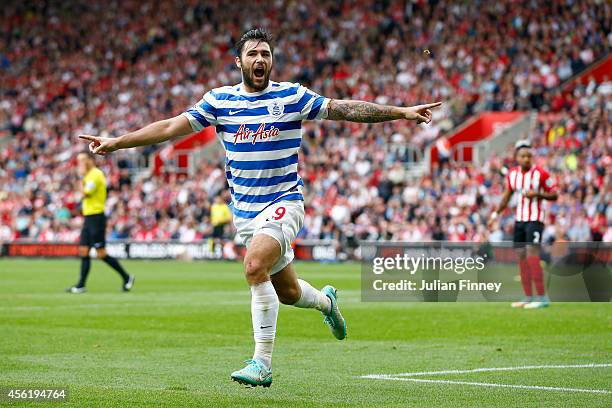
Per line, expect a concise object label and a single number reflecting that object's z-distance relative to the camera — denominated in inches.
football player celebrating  647.8
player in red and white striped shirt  1278.3
